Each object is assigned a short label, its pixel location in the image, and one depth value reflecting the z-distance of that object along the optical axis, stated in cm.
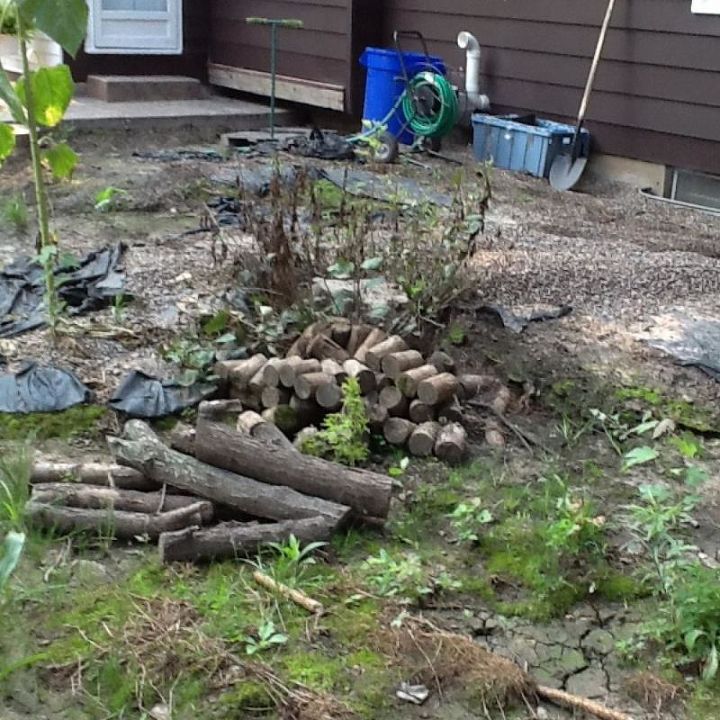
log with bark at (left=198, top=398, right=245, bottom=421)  363
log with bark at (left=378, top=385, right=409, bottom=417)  372
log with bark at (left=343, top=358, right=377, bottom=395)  372
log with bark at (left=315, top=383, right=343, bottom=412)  367
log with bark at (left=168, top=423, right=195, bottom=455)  335
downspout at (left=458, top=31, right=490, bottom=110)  849
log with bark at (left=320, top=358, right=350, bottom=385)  371
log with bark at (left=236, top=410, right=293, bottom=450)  347
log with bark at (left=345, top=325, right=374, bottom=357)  400
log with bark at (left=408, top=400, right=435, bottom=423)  372
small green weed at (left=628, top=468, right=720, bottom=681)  268
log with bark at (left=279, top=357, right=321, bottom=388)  371
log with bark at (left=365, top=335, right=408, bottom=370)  381
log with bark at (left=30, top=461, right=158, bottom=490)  327
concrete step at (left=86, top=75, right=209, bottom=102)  1017
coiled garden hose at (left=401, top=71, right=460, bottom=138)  805
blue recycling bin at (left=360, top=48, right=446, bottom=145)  848
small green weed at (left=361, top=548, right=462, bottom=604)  291
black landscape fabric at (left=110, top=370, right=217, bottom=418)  387
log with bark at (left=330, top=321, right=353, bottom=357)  401
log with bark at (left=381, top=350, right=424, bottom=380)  378
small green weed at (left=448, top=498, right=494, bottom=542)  325
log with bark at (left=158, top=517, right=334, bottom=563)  299
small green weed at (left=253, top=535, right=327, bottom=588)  293
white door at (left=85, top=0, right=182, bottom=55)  1051
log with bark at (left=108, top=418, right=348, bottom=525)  313
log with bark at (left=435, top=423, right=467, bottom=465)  362
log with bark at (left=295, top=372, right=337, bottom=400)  368
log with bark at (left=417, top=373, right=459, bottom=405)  369
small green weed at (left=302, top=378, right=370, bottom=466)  353
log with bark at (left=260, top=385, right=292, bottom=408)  374
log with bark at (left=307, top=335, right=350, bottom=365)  390
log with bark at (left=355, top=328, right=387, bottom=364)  387
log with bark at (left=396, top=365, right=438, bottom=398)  372
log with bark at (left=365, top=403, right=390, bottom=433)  367
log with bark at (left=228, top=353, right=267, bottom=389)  387
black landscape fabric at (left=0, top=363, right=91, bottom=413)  388
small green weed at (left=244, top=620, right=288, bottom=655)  265
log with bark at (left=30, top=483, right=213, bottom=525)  316
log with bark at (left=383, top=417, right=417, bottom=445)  368
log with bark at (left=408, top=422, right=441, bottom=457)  364
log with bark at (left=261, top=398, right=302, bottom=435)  369
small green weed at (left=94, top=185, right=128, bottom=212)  658
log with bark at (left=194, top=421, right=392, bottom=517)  318
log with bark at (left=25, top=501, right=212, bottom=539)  309
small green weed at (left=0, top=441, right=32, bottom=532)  305
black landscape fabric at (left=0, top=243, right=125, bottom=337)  466
